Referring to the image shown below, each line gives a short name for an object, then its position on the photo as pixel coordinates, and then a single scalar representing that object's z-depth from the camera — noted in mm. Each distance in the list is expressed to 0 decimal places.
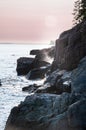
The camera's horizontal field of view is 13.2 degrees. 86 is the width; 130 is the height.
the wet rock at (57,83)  43591
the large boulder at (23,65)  86812
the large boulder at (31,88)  57075
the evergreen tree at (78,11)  76750
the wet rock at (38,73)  74625
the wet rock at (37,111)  29009
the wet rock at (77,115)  25234
